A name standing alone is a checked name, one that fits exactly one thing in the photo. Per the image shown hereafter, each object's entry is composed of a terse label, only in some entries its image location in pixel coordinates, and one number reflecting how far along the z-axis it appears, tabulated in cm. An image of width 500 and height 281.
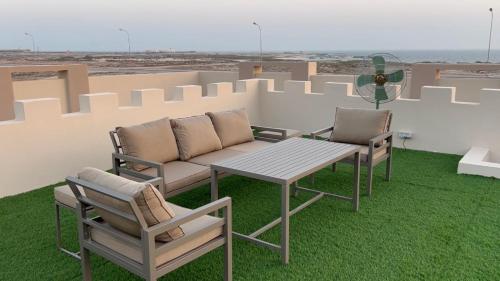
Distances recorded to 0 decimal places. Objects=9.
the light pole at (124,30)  2662
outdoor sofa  428
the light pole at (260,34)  2085
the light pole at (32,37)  2740
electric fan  638
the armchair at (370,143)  497
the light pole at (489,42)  1856
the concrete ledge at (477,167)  560
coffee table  347
